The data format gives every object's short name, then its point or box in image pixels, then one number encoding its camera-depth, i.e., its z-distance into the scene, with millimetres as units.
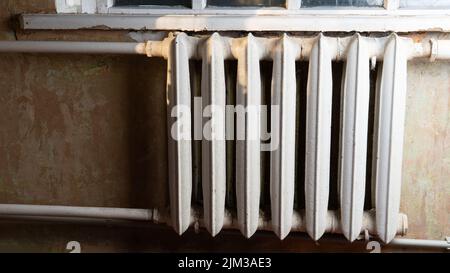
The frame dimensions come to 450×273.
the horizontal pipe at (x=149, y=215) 1421
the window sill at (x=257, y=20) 1391
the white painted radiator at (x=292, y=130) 1316
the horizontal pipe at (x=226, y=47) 1327
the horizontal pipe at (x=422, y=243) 1509
